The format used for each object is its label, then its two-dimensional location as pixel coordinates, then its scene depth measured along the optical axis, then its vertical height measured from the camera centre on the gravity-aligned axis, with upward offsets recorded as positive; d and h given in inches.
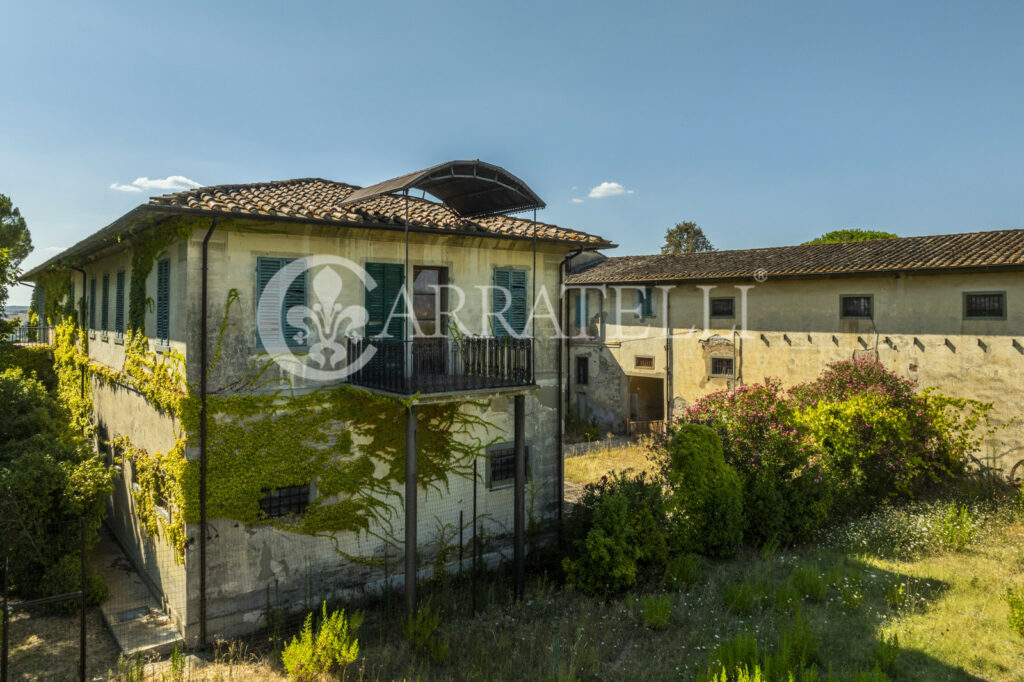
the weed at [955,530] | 489.7 -157.6
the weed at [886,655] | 306.7 -162.3
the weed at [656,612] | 367.9 -168.1
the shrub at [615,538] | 424.8 -144.1
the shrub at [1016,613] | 341.7 -157.9
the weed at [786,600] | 384.8 -168.4
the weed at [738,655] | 292.4 -156.8
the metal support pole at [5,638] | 276.1 -136.2
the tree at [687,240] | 2336.4 +411.0
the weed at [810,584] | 401.7 -166.3
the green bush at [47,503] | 403.9 -110.9
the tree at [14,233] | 1181.7 +232.3
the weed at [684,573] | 434.0 -170.0
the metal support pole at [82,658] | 306.0 -162.4
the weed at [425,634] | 333.1 -168.4
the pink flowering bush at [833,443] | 522.3 -97.6
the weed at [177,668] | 307.9 -173.6
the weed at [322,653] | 306.5 -161.3
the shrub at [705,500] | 482.6 -128.5
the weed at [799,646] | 305.0 -161.0
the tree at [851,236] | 1704.0 +314.2
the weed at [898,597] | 385.4 -168.2
